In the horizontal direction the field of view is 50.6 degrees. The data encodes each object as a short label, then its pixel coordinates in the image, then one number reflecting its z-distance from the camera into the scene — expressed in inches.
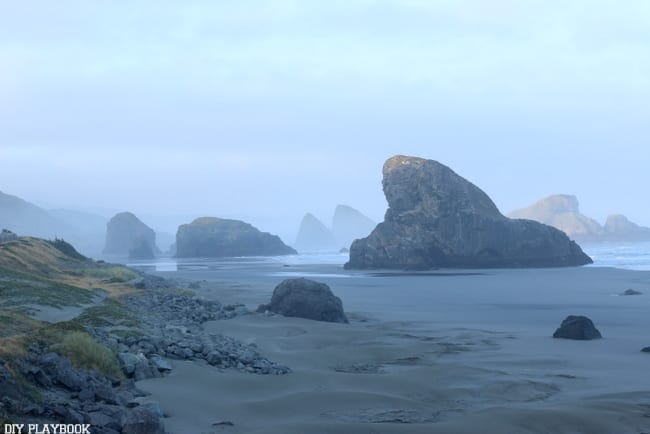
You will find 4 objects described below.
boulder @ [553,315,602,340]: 828.0
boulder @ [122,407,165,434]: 360.8
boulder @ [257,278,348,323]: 1029.8
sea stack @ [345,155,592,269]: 3107.8
